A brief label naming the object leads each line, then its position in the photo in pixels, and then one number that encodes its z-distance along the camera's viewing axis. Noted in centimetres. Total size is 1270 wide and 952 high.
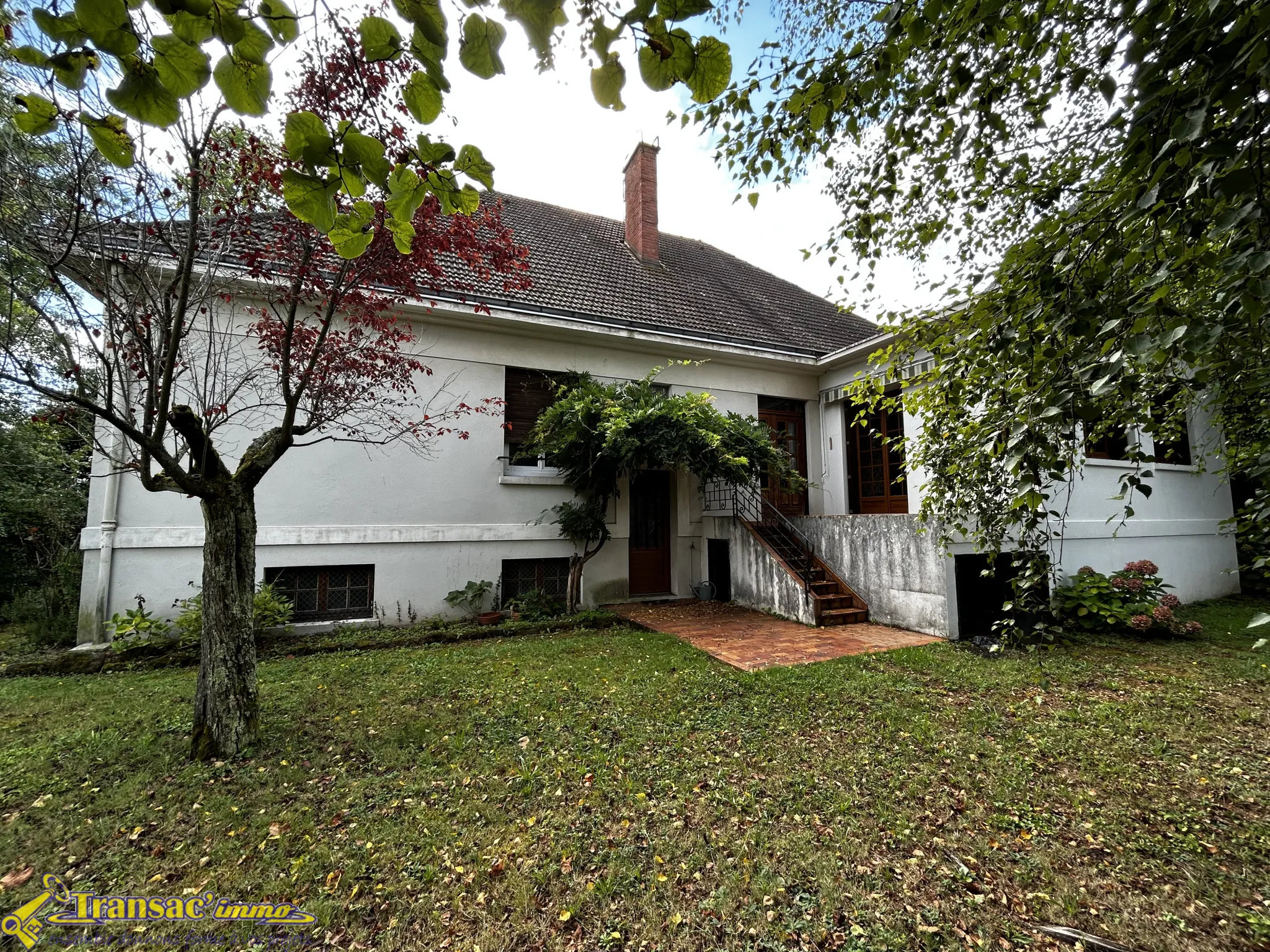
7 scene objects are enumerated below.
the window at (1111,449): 855
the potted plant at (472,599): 770
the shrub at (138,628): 589
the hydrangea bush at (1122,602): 650
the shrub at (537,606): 773
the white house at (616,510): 682
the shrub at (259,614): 604
